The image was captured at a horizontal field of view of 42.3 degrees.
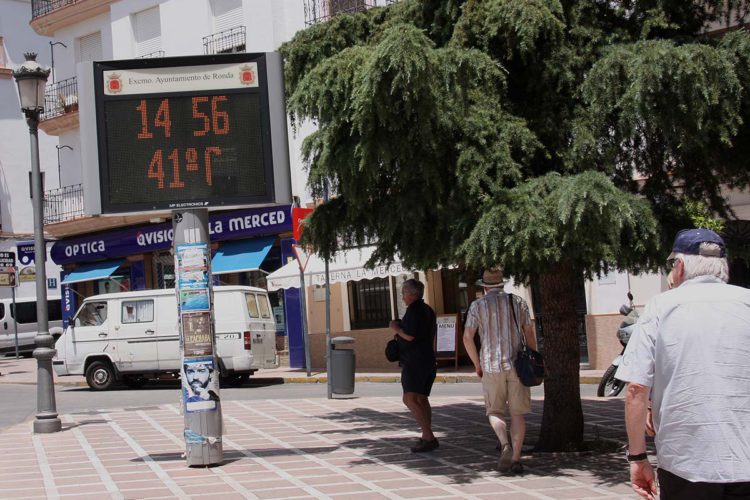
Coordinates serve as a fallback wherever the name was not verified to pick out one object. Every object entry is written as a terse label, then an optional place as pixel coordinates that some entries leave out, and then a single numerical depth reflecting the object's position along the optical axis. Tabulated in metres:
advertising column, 9.40
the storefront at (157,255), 25.97
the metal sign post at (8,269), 29.62
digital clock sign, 9.41
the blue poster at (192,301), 9.48
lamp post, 13.02
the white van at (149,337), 20.09
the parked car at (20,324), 37.00
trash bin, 15.66
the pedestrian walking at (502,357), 8.43
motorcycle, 13.50
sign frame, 21.53
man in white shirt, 3.80
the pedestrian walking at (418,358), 9.86
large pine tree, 7.54
